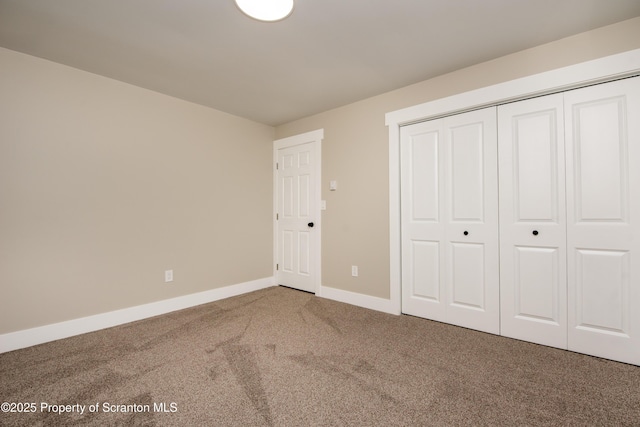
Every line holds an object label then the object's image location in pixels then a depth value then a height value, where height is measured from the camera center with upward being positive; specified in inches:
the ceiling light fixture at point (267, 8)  61.9 +48.2
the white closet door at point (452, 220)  99.1 -2.0
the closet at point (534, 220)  78.6 -1.7
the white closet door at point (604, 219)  76.9 -1.4
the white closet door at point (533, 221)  87.0 -2.1
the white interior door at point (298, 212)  147.9 +2.5
